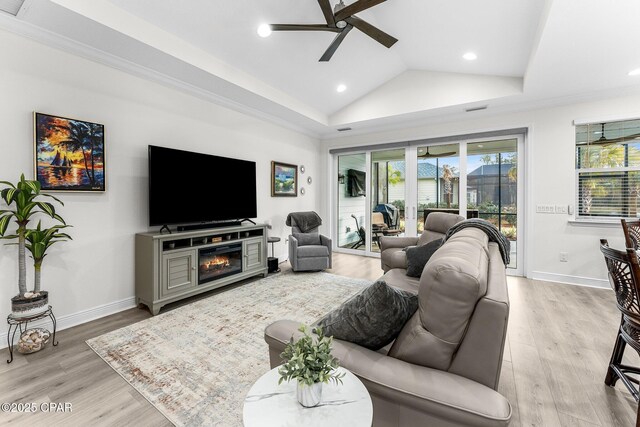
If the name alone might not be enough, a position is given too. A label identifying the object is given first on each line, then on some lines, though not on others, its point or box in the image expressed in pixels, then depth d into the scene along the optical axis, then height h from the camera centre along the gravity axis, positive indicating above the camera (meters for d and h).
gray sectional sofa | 0.91 -0.57
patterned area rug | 1.69 -1.13
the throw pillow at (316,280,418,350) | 1.16 -0.46
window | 3.67 +0.53
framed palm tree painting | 2.46 +0.53
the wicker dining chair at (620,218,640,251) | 2.33 -0.24
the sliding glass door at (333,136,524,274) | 4.48 +0.37
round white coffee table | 0.85 -0.65
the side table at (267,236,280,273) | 4.46 -0.85
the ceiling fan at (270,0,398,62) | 2.29 +1.70
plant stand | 2.12 -0.91
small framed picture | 5.01 +0.56
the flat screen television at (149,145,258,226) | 3.10 +0.29
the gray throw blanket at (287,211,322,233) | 4.83 -0.19
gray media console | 2.94 -0.63
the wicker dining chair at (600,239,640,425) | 1.35 -0.45
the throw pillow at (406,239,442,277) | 2.63 -0.46
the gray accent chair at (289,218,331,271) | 4.39 -0.75
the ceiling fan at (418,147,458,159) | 4.92 +0.99
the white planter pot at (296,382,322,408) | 0.91 -0.61
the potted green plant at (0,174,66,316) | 2.13 -0.11
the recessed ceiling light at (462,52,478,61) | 3.59 +2.01
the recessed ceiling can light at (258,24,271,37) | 2.56 +1.69
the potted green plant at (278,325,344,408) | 0.88 -0.52
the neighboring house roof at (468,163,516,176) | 4.48 +0.64
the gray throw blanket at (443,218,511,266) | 2.11 -0.19
